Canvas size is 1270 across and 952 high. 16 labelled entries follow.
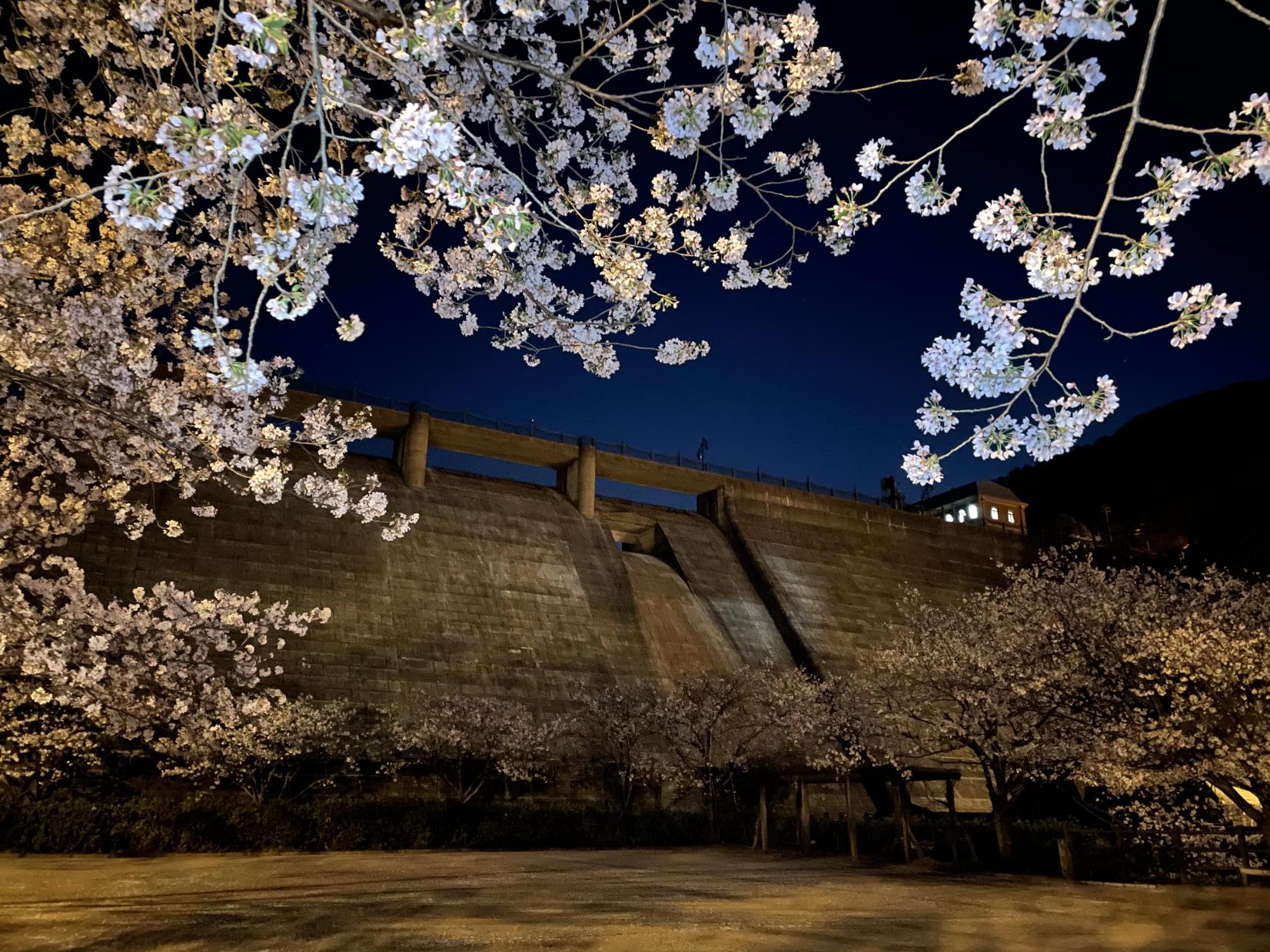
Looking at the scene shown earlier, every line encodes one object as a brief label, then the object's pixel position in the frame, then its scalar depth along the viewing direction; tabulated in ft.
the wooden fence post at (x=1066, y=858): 52.16
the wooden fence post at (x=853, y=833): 66.54
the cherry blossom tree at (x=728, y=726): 86.94
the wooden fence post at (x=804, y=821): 73.36
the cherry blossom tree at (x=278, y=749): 65.51
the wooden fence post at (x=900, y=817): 63.26
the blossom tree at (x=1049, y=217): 14.98
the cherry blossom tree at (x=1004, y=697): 58.23
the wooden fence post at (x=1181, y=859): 50.11
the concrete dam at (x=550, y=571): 90.27
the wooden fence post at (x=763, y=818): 76.79
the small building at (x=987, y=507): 211.82
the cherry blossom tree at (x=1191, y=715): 46.93
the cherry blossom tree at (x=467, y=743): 79.92
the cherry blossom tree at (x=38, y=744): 53.06
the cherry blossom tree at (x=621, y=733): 87.76
